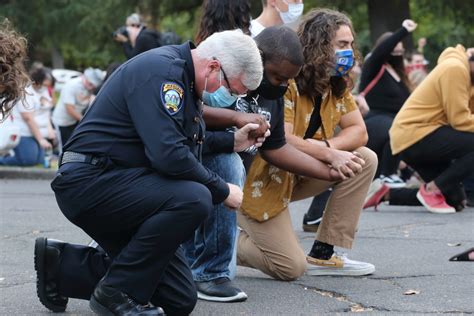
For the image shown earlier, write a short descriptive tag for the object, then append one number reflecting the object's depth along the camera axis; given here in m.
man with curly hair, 5.47
